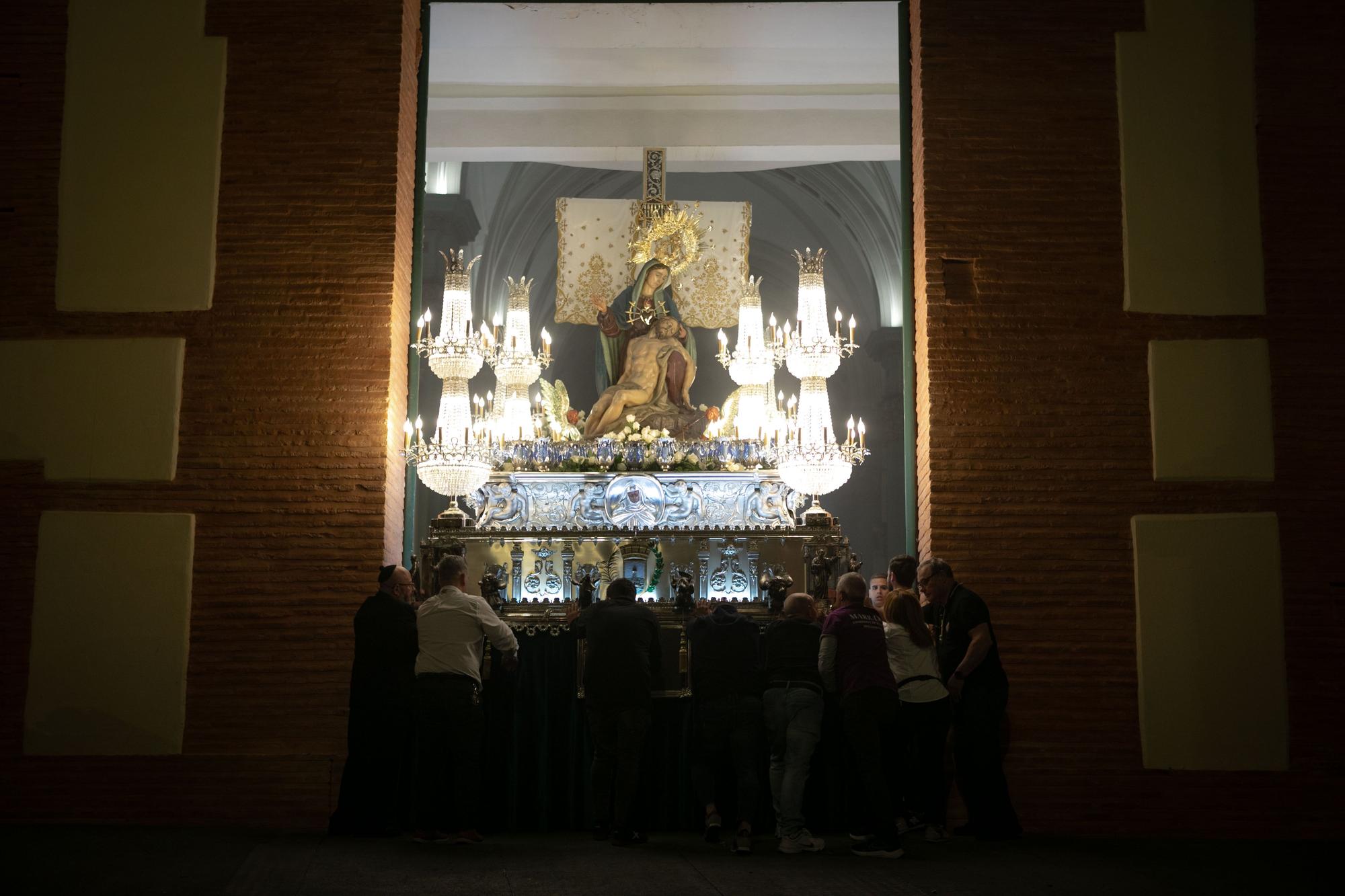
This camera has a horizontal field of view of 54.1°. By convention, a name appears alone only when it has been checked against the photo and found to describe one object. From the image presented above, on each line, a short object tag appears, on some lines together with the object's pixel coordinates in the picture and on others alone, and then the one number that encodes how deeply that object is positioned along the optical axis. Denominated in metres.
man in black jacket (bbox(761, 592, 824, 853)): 7.02
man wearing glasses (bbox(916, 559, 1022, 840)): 7.38
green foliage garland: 9.95
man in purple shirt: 6.84
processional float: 9.33
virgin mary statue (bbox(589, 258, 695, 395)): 12.09
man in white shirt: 7.08
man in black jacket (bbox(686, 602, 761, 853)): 7.14
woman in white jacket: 7.34
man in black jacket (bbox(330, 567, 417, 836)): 7.34
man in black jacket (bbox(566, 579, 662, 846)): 7.14
